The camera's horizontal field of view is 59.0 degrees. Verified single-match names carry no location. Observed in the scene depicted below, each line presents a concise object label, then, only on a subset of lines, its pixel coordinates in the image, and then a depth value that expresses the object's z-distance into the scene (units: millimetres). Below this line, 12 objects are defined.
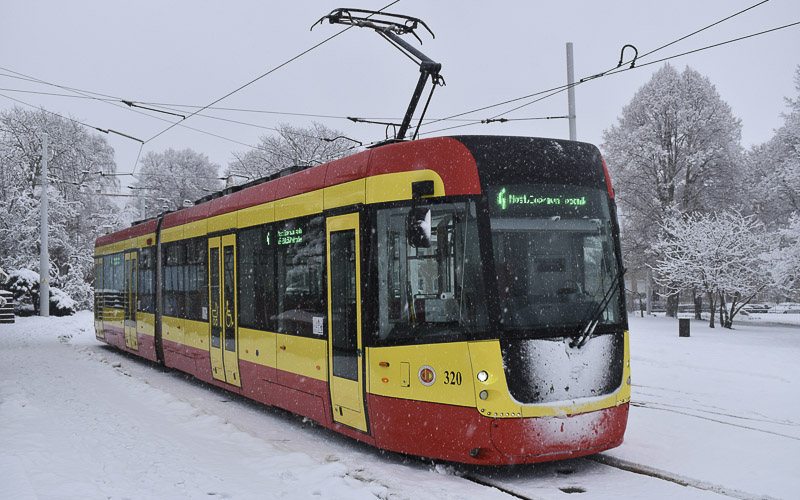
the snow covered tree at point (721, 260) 28094
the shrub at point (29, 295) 34500
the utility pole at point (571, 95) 16062
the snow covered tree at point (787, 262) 25766
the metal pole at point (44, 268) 30719
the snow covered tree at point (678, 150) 34938
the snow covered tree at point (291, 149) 38938
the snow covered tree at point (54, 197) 36625
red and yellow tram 6273
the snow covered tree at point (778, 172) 29766
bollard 22141
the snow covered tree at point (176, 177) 60562
